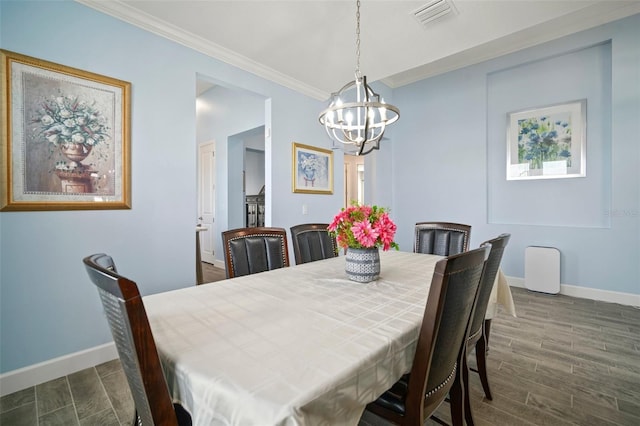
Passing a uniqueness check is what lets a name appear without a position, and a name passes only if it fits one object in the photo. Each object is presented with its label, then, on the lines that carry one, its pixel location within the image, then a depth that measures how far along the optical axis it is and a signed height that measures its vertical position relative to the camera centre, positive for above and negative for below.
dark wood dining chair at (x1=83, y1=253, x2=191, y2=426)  0.62 -0.31
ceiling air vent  2.10 +1.57
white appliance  3.48 -0.76
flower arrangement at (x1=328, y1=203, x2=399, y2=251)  1.43 -0.09
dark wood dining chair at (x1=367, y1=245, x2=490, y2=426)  0.83 -0.44
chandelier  1.65 +0.63
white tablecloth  0.62 -0.40
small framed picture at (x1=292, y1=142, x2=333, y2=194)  3.55 +0.56
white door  5.32 +0.28
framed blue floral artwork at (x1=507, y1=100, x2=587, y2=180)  3.49 +0.91
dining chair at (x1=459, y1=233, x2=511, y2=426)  1.32 -0.58
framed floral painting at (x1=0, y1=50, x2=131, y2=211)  1.74 +0.51
